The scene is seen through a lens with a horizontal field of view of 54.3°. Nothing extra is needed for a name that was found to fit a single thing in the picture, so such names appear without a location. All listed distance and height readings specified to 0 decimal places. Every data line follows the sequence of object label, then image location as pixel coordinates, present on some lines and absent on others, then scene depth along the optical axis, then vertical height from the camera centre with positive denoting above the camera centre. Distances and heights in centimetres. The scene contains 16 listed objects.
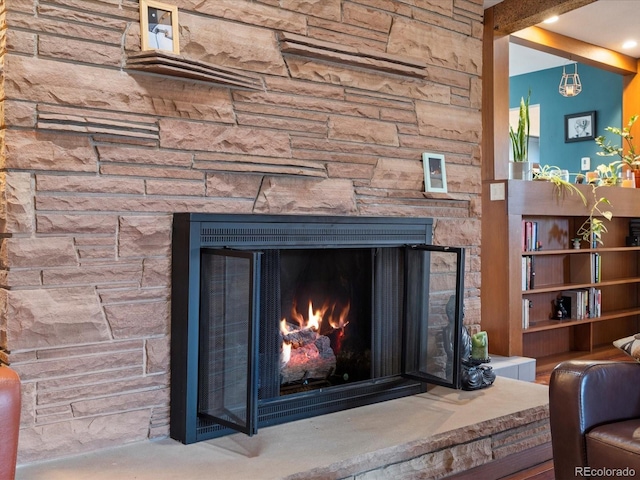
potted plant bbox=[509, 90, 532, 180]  446 +77
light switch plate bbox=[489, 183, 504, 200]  434 +44
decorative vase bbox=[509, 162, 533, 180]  448 +61
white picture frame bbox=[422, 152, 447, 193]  306 +41
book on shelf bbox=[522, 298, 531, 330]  463 -44
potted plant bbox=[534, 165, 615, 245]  462 +39
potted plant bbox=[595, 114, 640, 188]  561 +95
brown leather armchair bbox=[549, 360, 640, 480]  198 -53
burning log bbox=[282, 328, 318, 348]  263 -36
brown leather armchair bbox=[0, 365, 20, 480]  145 -40
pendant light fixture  529 +142
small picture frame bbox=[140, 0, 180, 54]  217 +80
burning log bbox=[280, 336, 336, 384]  265 -47
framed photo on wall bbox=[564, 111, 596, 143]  652 +136
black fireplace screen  222 -26
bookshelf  435 -15
